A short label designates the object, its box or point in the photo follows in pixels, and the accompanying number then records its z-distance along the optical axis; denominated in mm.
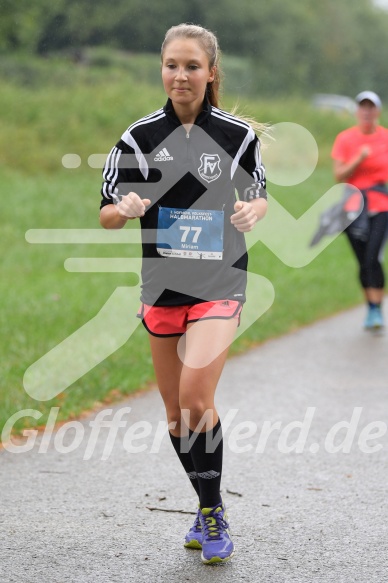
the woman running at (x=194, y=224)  8656
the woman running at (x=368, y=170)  20937
